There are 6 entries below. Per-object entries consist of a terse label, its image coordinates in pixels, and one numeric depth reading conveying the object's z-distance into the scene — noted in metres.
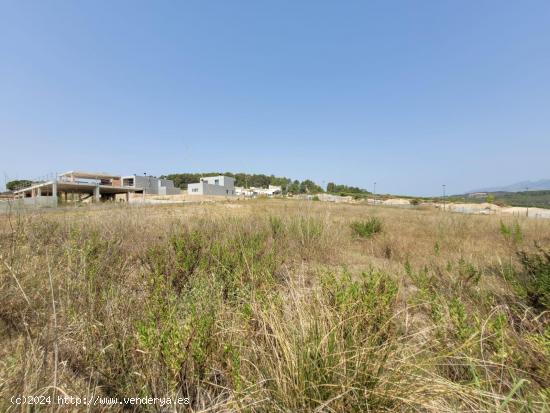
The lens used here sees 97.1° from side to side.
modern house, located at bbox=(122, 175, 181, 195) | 63.09
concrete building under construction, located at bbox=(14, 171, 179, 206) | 41.75
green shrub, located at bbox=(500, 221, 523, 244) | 6.44
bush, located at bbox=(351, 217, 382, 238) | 7.55
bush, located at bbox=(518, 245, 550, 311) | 2.29
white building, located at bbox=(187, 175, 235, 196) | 67.56
